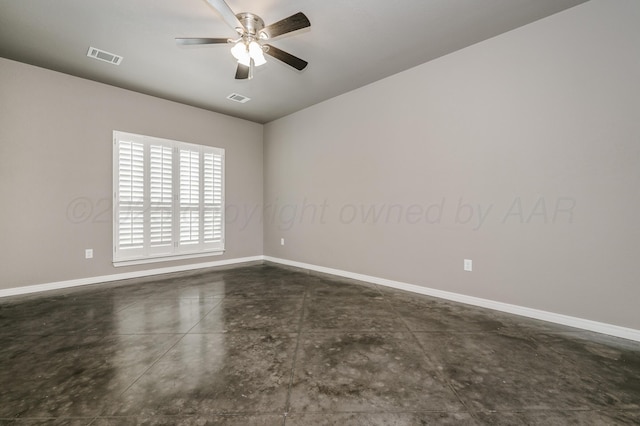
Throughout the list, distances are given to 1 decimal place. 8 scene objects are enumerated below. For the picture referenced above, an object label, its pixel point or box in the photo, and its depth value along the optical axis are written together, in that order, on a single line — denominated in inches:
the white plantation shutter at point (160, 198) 164.7
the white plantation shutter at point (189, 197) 177.9
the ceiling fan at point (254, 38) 83.8
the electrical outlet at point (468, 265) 115.9
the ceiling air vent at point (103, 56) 118.0
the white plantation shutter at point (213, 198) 189.0
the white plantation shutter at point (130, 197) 154.3
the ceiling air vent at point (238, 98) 164.7
